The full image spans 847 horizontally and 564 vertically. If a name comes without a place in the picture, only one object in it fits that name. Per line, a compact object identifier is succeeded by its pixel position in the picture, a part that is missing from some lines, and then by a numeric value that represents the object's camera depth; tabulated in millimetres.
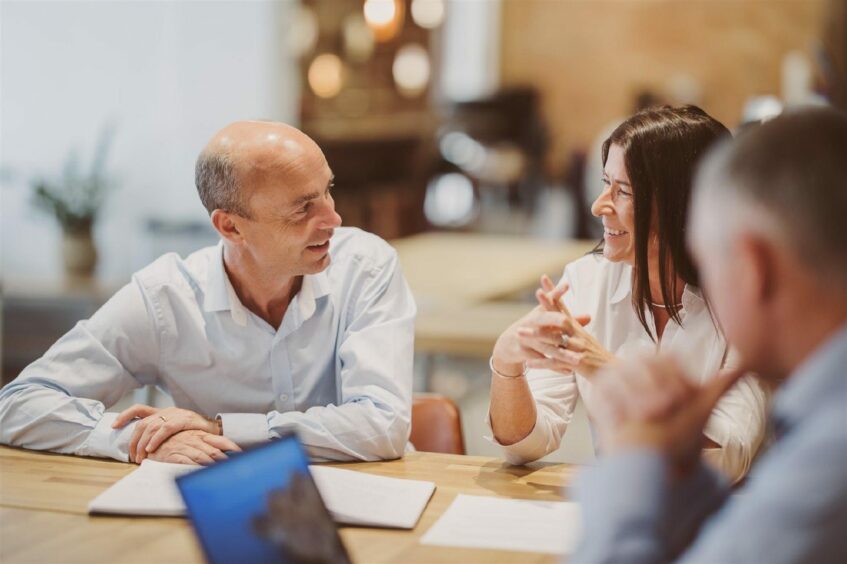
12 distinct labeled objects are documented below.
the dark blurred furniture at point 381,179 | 9211
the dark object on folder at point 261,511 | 1840
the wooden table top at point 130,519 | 1955
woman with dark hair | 2208
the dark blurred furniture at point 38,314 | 4521
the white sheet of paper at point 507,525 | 1987
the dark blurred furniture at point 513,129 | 13125
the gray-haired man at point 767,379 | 1500
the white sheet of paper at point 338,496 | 2042
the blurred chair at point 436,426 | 2527
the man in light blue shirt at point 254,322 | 2380
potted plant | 4768
